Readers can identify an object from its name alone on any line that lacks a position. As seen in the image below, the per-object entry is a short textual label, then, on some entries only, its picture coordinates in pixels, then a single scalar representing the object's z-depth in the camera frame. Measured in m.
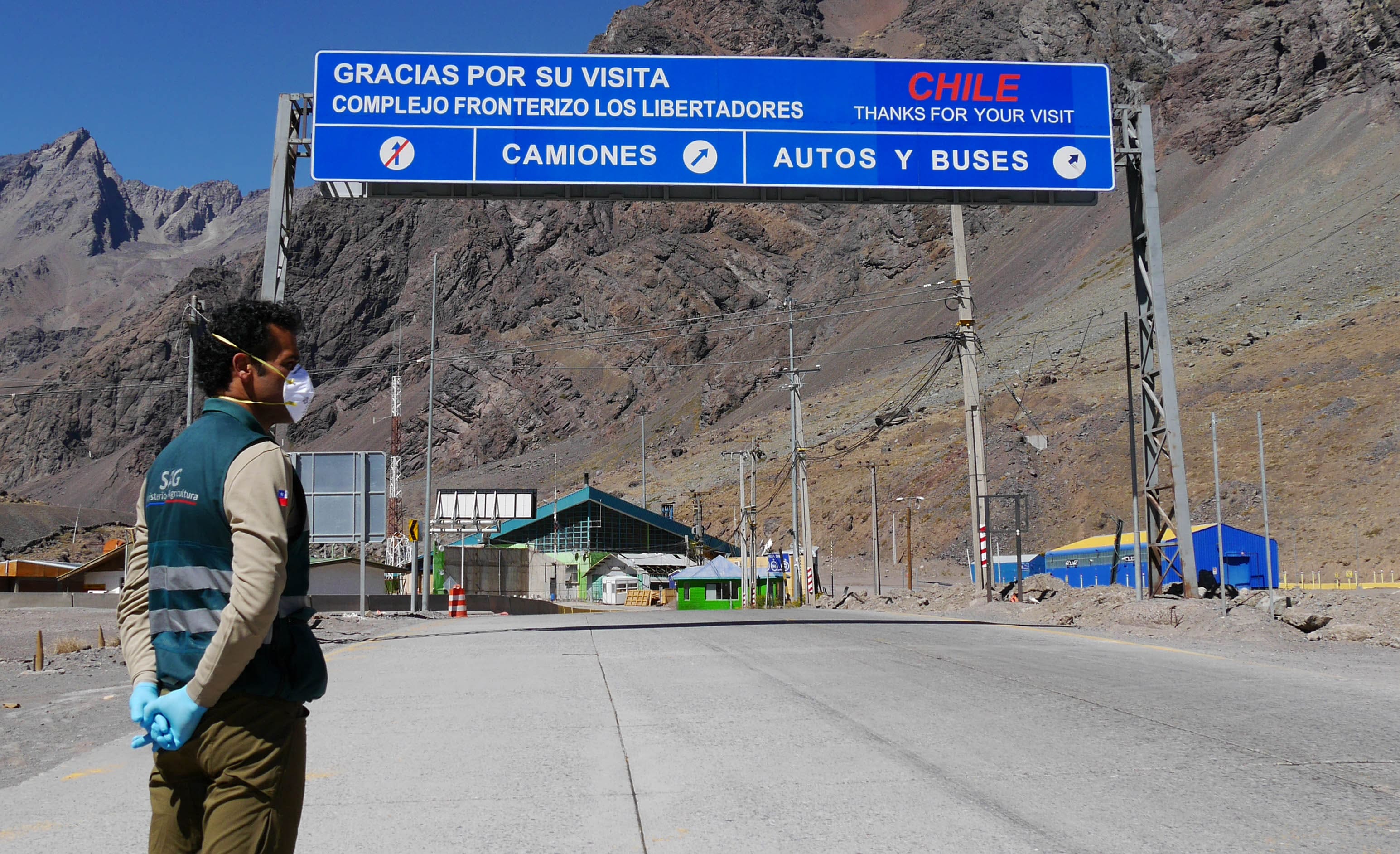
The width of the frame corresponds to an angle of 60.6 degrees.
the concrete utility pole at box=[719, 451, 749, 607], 56.28
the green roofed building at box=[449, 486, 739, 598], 81.81
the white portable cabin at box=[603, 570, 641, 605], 76.81
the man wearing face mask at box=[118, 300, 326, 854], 3.01
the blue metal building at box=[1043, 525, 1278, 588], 44.88
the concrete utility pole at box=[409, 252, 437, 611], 37.31
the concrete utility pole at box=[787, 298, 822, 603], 49.62
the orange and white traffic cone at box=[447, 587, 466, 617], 33.19
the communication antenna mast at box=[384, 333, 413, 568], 93.75
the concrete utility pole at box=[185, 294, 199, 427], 23.75
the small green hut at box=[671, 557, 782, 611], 61.00
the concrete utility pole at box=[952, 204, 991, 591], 32.31
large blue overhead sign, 21.08
